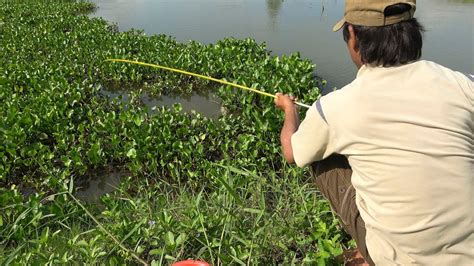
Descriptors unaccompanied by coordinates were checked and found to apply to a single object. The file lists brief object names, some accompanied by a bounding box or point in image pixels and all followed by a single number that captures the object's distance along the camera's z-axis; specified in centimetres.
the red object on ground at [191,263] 184
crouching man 147
